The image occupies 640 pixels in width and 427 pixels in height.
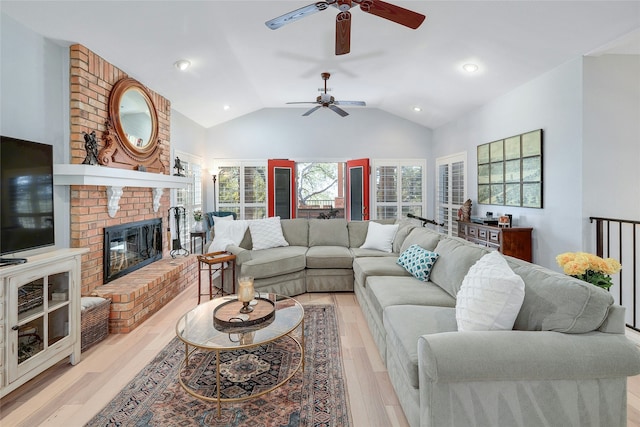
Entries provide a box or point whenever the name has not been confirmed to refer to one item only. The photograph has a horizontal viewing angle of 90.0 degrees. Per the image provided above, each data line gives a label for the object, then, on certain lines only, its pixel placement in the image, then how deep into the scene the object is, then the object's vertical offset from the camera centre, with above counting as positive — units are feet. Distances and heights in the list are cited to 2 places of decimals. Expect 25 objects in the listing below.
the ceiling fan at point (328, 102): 15.19 +5.13
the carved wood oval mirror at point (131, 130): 11.07 +3.07
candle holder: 7.35 -1.93
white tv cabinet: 6.02 -2.18
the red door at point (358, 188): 21.90 +1.46
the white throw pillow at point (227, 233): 13.11 -1.02
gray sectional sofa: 4.41 -2.22
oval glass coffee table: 6.15 -2.52
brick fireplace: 9.58 -0.20
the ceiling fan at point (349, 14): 7.50 +4.76
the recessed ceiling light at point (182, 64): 12.54 +5.78
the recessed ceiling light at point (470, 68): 13.12 +5.83
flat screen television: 6.68 +0.34
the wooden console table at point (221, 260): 11.45 -1.83
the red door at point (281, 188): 22.16 +1.49
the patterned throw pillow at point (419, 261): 9.14 -1.59
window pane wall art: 12.53 +1.62
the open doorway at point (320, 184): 36.78 +2.87
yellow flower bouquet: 5.68 -1.10
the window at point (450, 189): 18.75 +1.20
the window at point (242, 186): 22.38 +1.64
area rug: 5.81 -3.78
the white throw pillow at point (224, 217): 19.19 -0.47
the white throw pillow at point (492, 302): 5.02 -1.51
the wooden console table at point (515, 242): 12.81 -1.37
